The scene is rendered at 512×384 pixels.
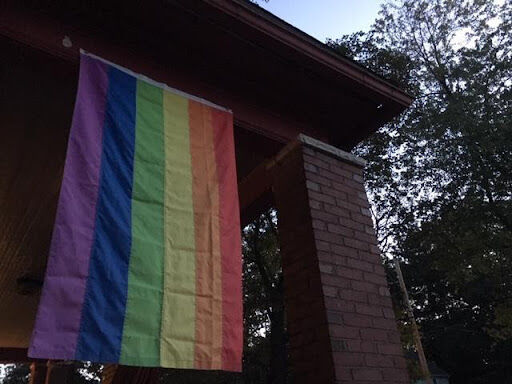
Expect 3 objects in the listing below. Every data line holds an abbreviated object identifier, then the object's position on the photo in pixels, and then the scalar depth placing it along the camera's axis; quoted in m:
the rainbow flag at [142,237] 2.44
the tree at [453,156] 13.69
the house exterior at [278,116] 3.22
